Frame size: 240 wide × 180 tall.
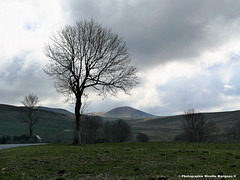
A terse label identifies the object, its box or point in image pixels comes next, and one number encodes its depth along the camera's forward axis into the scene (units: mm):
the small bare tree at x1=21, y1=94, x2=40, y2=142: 71738
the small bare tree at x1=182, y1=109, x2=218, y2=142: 98875
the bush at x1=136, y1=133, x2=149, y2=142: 161625
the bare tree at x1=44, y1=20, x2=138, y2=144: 41438
